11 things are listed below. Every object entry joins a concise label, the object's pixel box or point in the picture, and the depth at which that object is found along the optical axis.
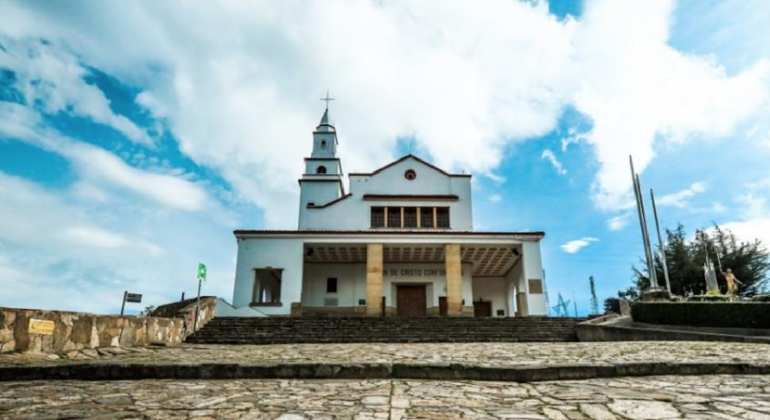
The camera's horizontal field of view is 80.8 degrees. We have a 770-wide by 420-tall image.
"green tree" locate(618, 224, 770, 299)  27.80
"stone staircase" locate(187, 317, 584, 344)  13.51
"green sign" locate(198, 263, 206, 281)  12.02
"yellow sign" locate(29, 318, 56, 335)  7.09
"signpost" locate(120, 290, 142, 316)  11.40
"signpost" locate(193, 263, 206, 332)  12.02
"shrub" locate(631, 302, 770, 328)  11.85
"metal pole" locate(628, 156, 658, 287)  18.68
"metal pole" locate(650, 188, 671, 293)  22.25
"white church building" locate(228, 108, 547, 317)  20.45
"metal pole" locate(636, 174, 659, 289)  18.44
